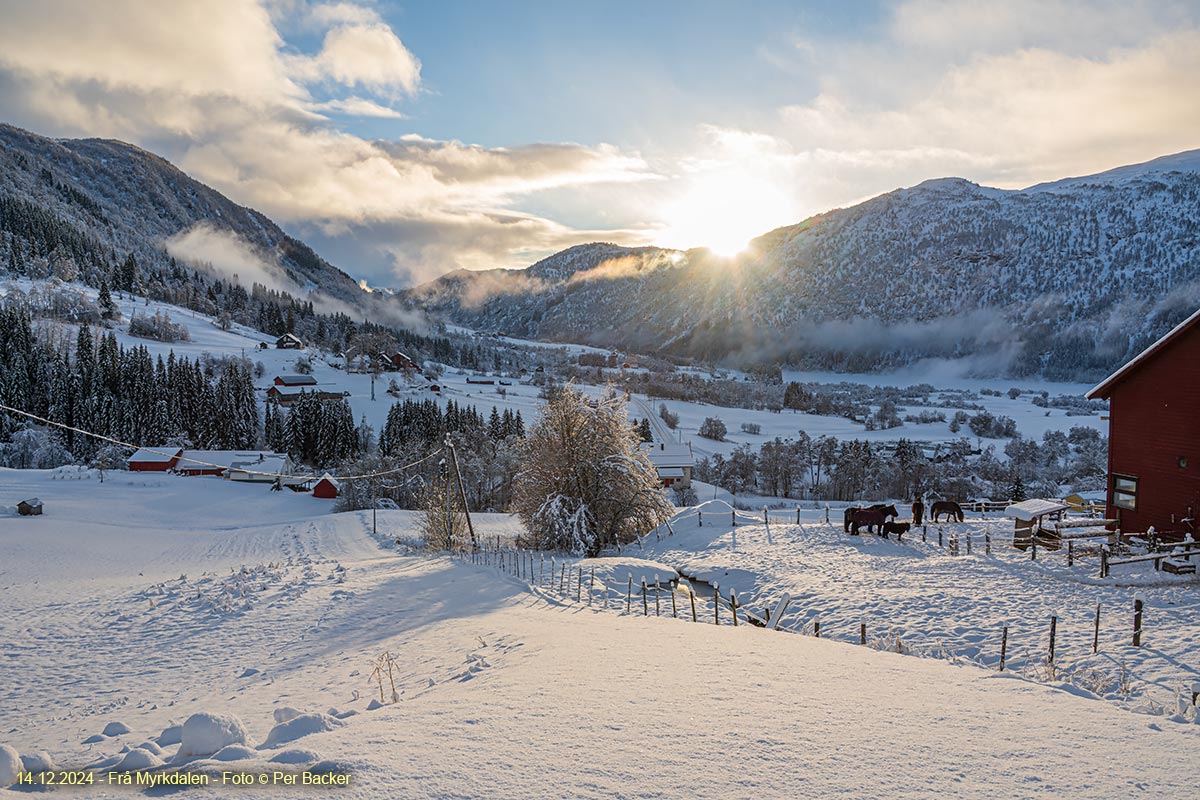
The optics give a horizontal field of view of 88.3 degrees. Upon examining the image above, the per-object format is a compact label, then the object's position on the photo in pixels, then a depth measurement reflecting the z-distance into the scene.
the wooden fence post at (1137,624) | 12.10
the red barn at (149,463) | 72.69
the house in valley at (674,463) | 79.44
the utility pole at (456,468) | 30.05
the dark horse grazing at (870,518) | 27.28
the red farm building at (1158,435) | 20.84
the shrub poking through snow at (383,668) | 10.37
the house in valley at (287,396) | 108.88
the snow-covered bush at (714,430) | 112.88
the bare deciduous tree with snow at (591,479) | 33.25
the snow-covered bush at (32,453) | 71.56
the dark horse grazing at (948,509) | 29.06
